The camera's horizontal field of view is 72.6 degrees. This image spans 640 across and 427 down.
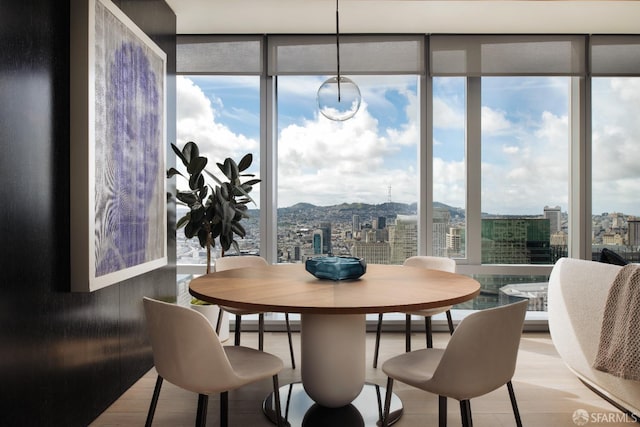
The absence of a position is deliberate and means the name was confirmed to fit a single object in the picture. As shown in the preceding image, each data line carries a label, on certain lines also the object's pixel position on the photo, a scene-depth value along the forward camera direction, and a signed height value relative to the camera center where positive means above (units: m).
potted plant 3.42 +0.09
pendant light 2.45 +0.66
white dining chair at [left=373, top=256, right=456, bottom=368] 2.90 -0.37
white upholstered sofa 2.28 -0.62
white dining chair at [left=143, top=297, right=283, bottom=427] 1.56 -0.50
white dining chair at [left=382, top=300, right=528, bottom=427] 1.52 -0.51
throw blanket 2.01 -0.54
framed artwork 2.04 +0.37
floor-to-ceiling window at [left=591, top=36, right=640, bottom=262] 4.09 +0.57
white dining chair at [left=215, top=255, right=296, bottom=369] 2.92 -0.35
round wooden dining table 1.67 -0.33
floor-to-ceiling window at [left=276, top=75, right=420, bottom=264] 4.14 +0.53
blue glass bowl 2.19 -0.27
